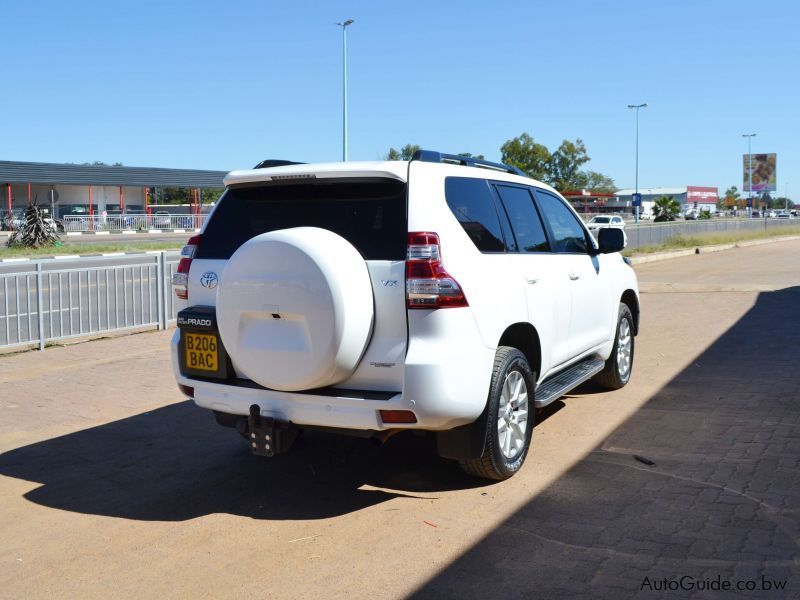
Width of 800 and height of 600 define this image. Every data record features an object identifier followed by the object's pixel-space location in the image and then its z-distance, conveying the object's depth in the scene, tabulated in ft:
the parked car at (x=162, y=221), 177.27
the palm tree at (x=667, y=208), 190.80
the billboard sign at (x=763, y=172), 270.87
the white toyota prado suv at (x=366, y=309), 15.17
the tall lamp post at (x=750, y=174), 270.05
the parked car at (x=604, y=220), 185.02
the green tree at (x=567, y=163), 340.18
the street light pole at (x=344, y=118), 111.34
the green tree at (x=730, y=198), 542.57
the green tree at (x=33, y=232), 108.99
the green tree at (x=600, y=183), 448.20
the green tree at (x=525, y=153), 282.56
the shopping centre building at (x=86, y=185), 173.27
